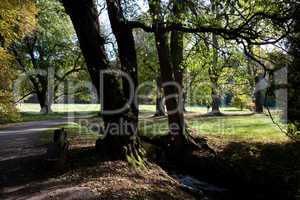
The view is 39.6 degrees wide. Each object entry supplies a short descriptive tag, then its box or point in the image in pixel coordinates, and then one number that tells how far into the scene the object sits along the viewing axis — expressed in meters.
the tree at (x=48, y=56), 42.71
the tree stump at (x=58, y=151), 11.16
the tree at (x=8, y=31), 16.88
